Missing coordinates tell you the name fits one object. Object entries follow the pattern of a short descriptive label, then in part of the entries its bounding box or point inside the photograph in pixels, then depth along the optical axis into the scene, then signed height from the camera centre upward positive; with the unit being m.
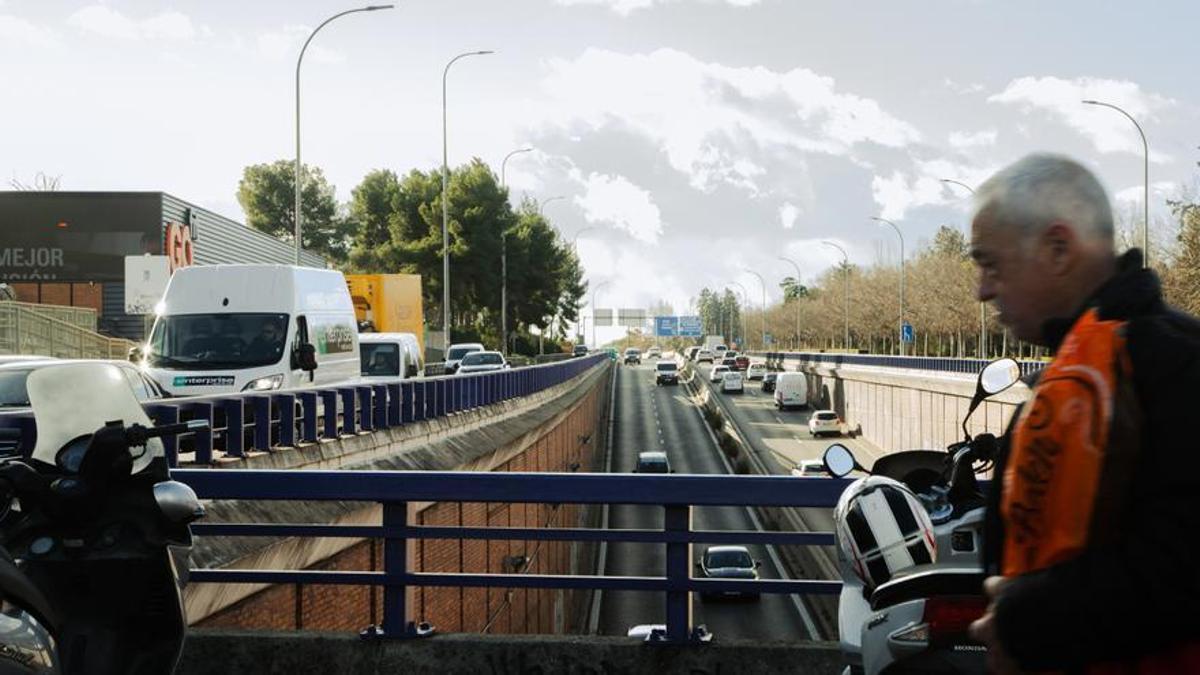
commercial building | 51.19 +3.56
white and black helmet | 3.08 -0.49
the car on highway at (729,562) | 35.57 -6.56
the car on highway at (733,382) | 108.44 -4.32
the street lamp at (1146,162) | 42.92 +6.00
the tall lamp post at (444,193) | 54.09 +5.83
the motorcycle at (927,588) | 2.85 -0.60
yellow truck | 43.59 +1.02
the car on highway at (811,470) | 40.97 -4.65
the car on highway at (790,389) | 96.06 -4.35
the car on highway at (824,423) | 77.25 -5.62
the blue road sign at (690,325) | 188.62 +0.87
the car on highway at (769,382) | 112.17 -4.49
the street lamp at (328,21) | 36.81 +8.93
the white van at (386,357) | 34.75 -0.71
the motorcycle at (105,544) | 3.80 -0.65
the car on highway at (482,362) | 53.12 -1.35
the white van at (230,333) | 22.03 -0.04
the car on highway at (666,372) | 119.50 -3.83
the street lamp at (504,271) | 80.36 +3.83
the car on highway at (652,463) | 53.34 -5.55
